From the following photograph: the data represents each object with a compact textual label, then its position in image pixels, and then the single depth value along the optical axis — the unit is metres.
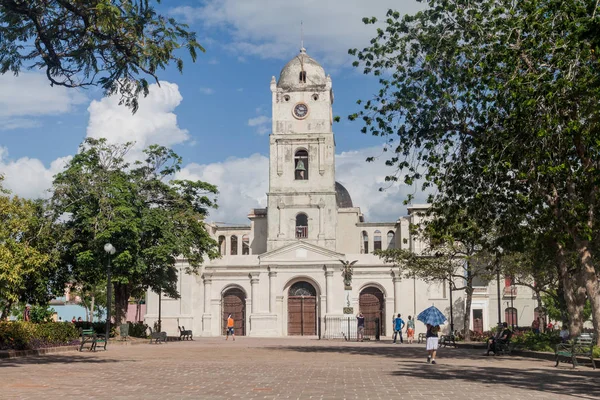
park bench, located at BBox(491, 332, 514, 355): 25.03
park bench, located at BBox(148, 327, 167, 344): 35.59
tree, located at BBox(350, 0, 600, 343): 17.88
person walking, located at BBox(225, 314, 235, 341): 43.62
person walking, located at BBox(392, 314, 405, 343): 36.75
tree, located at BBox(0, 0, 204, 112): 14.01
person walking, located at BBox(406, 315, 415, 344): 44.00
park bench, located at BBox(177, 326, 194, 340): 41.72
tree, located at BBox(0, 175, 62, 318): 31.70
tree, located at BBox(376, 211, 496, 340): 38.41
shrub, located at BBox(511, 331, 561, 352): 24.47
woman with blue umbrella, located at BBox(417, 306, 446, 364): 20.23
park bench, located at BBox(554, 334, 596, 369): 18.56
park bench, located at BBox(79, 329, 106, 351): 24.53
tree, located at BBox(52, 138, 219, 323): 35.28
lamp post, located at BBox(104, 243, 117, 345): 29.17
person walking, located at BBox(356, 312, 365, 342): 40.66
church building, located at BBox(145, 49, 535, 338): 53.34
